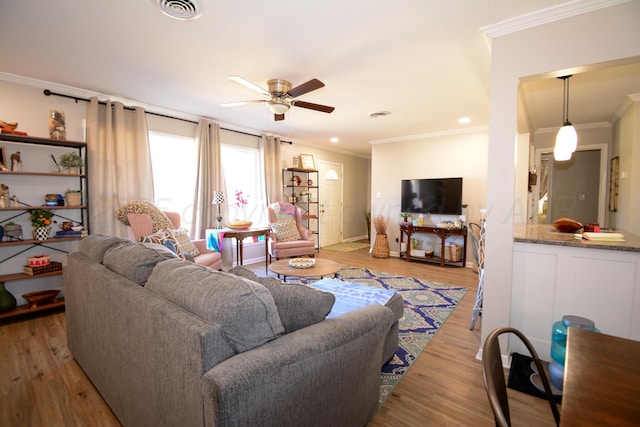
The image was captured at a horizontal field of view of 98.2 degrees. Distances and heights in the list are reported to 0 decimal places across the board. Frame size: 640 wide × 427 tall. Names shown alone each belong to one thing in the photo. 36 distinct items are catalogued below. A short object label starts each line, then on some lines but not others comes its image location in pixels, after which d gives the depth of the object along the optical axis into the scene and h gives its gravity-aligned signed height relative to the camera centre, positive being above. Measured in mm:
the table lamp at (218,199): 4504 +16
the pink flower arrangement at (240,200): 5059 +2
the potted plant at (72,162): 3217 +436
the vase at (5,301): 2823 -1046
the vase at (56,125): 3037 +817
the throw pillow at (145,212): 3447 -158
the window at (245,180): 5156 +383
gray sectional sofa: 921 -577
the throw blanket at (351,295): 2049 -780
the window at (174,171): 4195 +448
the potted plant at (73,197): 3238 +26
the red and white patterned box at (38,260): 2988 -667
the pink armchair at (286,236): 4863 -660
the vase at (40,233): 3027 -372
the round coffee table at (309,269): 3051 -794
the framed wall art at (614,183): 4047 +290
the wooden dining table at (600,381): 629 -482
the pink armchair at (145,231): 3334 -389
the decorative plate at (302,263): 3258 -748
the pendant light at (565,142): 2668 +583
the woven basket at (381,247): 5934 -994
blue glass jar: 1836 -955
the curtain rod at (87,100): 3188 +1240
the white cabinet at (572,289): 1888 -636
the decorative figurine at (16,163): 2941 +389
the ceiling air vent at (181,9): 1832 +1308
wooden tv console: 5160 -652
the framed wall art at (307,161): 6145 +879
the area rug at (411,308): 2117 -1245
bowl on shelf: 2963 -1067
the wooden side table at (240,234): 4254 -532
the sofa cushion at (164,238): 3142 -449
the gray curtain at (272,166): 5508 +686
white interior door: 7051 -121
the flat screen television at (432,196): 5258 +103
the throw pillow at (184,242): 3381 -529
